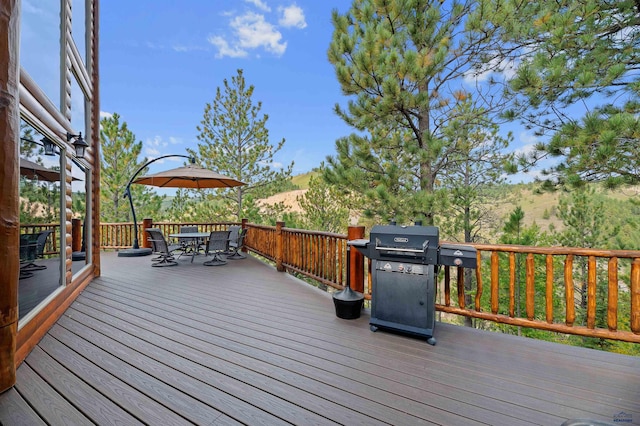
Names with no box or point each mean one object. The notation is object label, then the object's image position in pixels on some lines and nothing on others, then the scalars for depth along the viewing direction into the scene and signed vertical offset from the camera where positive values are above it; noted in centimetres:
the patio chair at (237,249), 702 -101
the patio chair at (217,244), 623 -73
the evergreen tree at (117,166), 1182 +188
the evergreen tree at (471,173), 715 +131
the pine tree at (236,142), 1276 +319
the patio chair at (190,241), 694 -82
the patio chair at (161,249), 605 -84
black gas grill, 257 -56
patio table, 639 -56
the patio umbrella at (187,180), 672 +81
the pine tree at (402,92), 629 +295
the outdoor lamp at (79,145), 383 +89
